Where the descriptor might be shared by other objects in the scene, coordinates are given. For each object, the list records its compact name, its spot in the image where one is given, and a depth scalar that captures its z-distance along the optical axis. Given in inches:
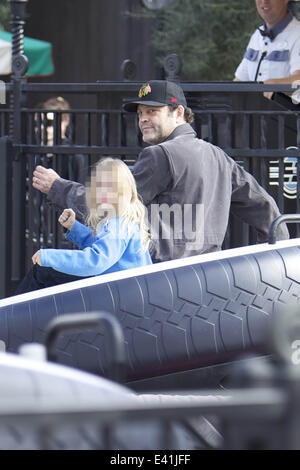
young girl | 320.8
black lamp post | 518.5
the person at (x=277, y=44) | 527.5
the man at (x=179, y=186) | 344.0
